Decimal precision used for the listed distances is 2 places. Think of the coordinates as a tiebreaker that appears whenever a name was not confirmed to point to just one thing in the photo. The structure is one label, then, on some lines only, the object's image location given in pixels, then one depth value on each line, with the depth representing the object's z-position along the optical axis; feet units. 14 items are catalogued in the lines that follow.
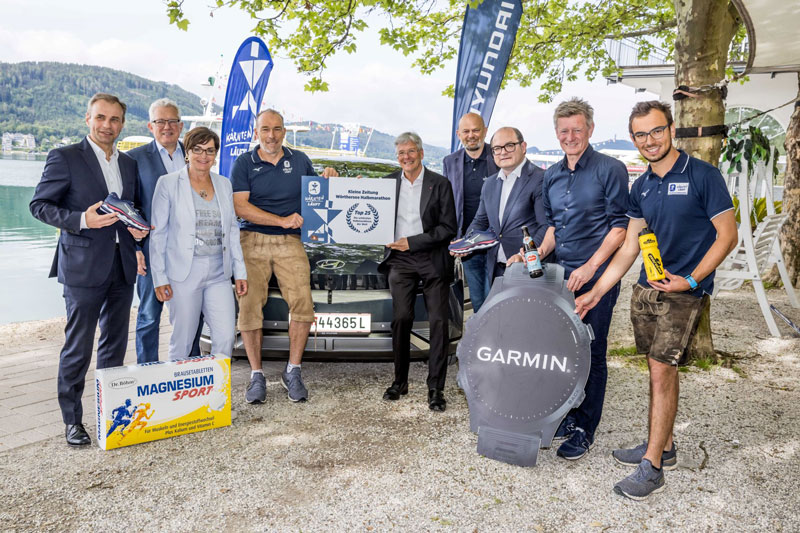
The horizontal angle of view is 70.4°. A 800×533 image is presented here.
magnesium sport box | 10.68
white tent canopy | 16.85
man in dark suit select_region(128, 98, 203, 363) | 13.84
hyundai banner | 21.89
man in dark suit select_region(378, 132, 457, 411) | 13.52
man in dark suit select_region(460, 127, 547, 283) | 13.00
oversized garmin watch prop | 10.19
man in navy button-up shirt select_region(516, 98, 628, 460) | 10.59
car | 13.43
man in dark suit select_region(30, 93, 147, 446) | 10.61
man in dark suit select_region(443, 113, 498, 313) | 15.57
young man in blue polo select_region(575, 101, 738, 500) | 8.86
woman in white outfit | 11.93
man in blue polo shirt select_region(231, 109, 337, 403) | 13.39
